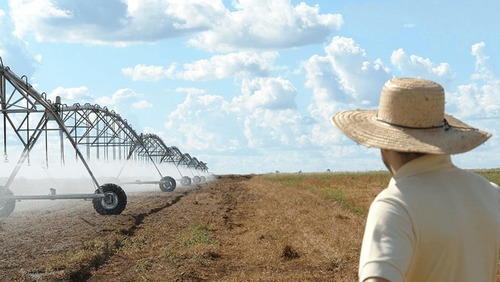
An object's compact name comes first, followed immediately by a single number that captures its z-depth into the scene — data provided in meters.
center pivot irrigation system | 19.50
